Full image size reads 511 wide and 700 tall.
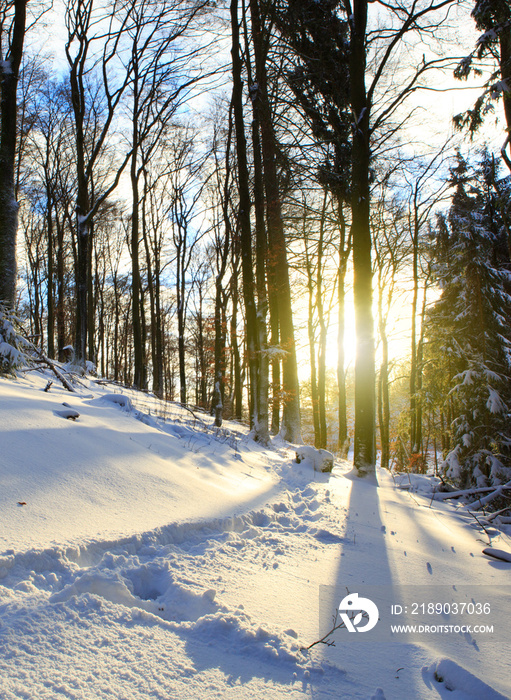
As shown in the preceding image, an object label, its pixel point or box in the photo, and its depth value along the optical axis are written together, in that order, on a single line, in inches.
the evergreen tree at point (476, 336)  370.6
